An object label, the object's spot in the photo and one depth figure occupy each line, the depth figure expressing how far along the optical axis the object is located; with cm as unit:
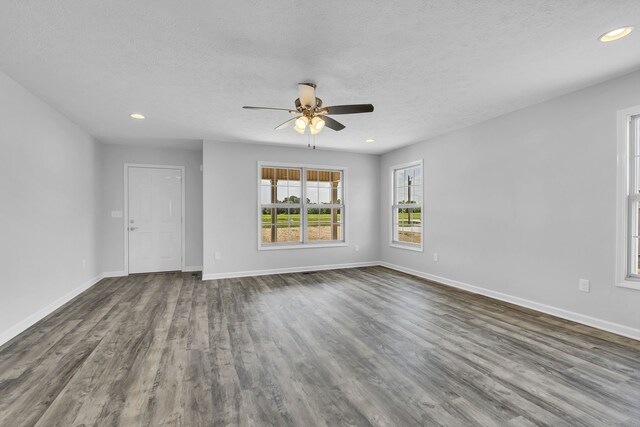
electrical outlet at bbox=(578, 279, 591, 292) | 308
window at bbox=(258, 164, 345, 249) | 577
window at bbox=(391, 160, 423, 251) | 565
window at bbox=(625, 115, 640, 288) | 283
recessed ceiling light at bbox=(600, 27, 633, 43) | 210
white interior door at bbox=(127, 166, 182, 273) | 562
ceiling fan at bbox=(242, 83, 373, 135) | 282
